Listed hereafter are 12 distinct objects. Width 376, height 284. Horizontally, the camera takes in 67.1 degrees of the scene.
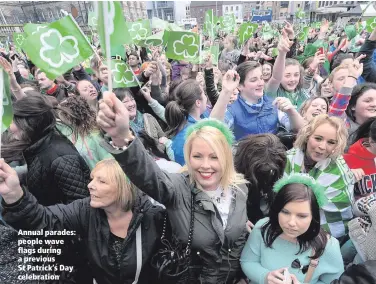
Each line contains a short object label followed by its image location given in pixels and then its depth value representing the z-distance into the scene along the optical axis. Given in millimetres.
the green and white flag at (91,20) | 6050
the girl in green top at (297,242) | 1520
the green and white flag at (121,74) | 3119
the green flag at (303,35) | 10188
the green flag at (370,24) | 6133
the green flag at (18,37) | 7720
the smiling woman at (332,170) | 1995
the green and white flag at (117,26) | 1670
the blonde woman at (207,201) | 1553
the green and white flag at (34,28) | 2189
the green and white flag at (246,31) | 6559
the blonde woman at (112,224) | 1679
